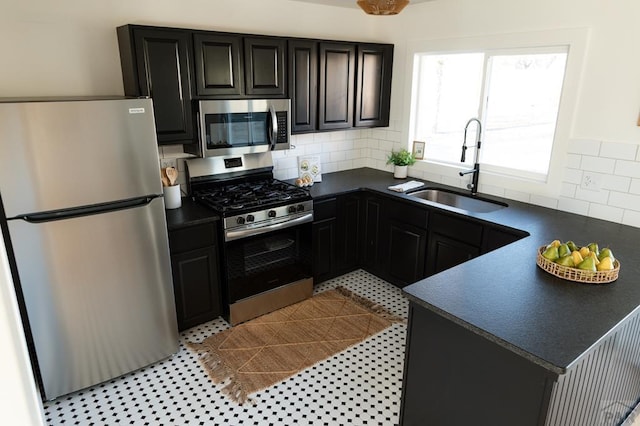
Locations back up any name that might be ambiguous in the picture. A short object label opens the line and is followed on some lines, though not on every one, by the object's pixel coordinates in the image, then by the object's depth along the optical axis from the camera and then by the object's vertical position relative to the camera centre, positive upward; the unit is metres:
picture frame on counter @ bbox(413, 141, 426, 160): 3.93 -0.42
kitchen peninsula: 1.49 -0.91
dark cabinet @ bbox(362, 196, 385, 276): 3.69 -1.16
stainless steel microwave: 3.00 -0.16
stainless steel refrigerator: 2.06 -0.69
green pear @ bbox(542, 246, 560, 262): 1.97 -0.69
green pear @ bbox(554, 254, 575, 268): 1.91 -0.70
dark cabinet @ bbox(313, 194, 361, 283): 3.56 -1.14
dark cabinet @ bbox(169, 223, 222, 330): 2.82 -1.15
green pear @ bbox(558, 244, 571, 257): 1.95 -0.66
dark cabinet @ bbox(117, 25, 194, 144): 2.65 +0.20
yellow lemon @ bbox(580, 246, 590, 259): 1.92 -0.66
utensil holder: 2.97 -0.65
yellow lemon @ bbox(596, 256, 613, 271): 1.88 -0.70
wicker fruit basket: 1.87 -0.75
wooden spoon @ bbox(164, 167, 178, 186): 2.96 -0.49
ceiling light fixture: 1.92 +0.45
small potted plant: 3.93 -0.52
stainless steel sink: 3.35 -0.78
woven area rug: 2.64 -1.64
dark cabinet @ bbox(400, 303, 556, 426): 1.51 -1.07
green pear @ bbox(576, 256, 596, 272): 1.87 -0.70
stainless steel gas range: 3.01 -0.92
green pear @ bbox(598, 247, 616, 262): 1.92 -0.67
